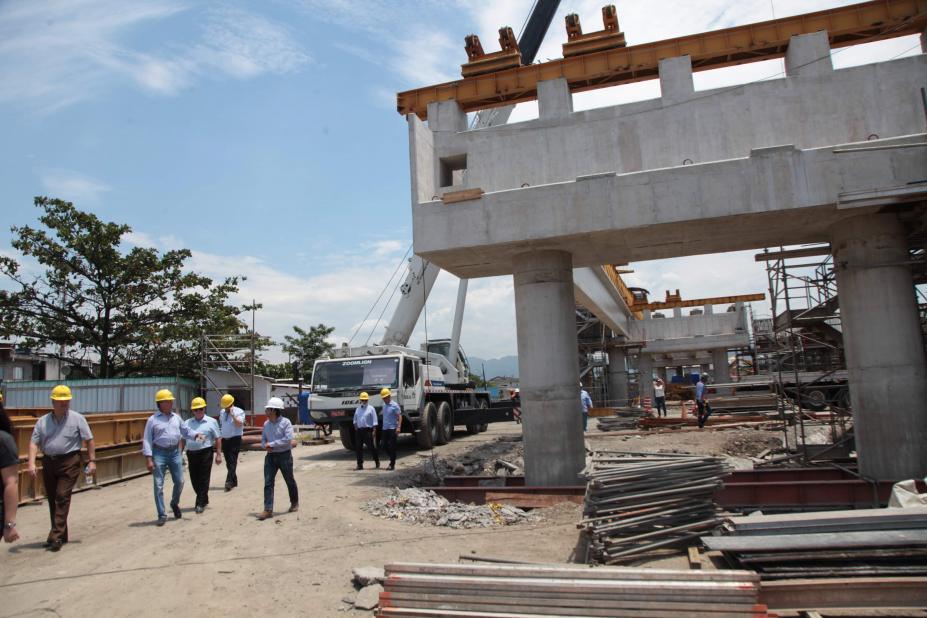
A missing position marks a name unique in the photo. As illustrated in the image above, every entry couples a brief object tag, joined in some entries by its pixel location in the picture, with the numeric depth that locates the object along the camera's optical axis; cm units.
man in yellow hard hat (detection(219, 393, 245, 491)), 1088
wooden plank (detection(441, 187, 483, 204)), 1034
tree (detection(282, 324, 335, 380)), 3950
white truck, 1443
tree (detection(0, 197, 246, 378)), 2312
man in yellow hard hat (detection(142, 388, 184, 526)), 815
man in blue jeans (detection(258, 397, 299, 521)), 841
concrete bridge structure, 897
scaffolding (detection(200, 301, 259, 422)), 2197
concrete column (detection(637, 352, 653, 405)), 3550
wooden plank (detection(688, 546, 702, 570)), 593
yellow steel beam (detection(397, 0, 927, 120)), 994
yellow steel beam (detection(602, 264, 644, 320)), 2416
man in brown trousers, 701
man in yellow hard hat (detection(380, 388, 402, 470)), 1230
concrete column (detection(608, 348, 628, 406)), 3322
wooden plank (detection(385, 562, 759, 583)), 459
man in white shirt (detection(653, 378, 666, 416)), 2467
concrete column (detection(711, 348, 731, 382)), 3572
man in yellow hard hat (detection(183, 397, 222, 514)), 873
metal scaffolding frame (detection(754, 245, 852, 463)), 1156
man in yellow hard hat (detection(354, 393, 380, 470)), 1226
